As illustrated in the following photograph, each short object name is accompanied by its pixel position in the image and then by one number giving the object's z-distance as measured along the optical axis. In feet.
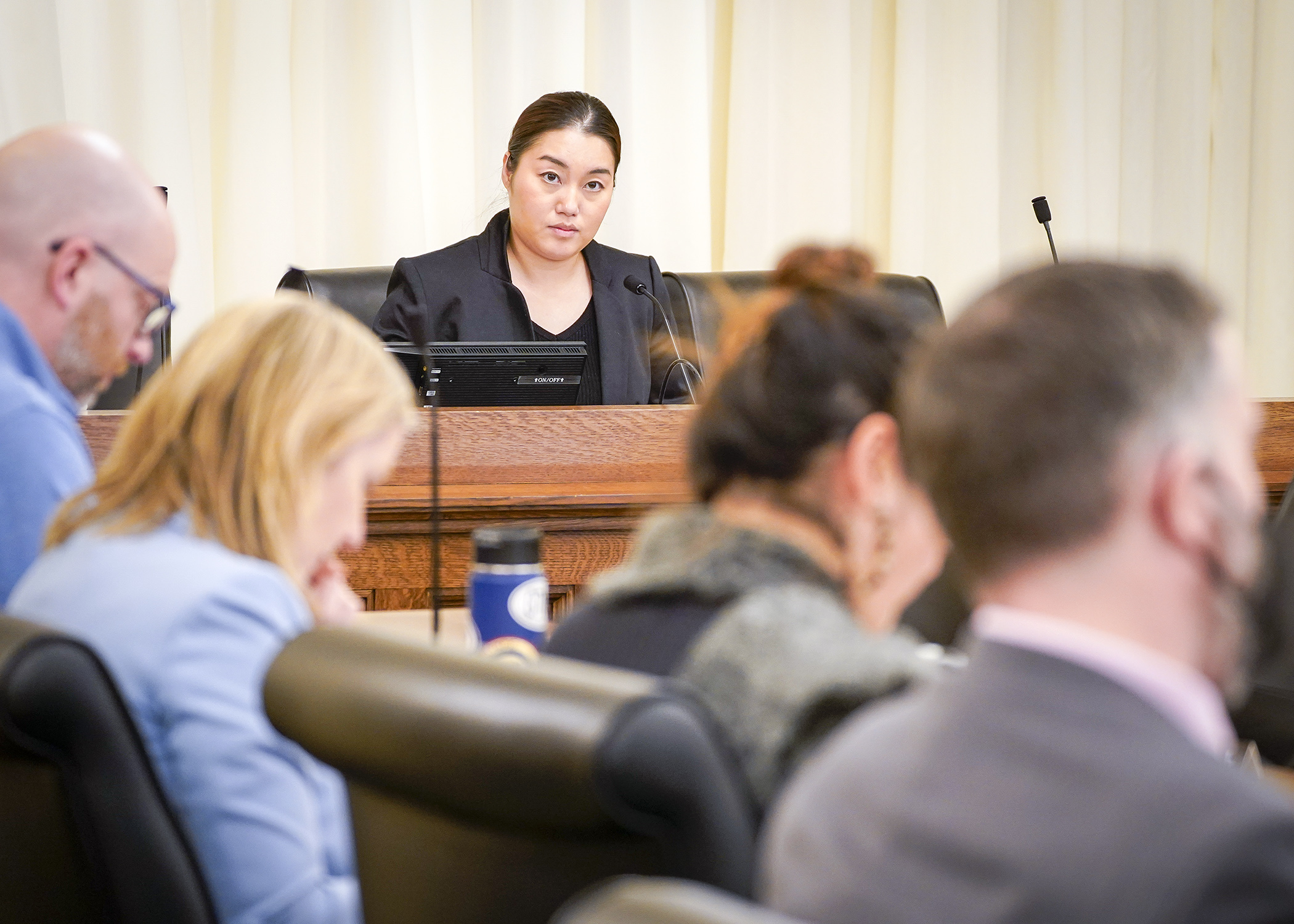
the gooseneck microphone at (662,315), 23.67
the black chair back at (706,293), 25.25
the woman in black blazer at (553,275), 24.57
